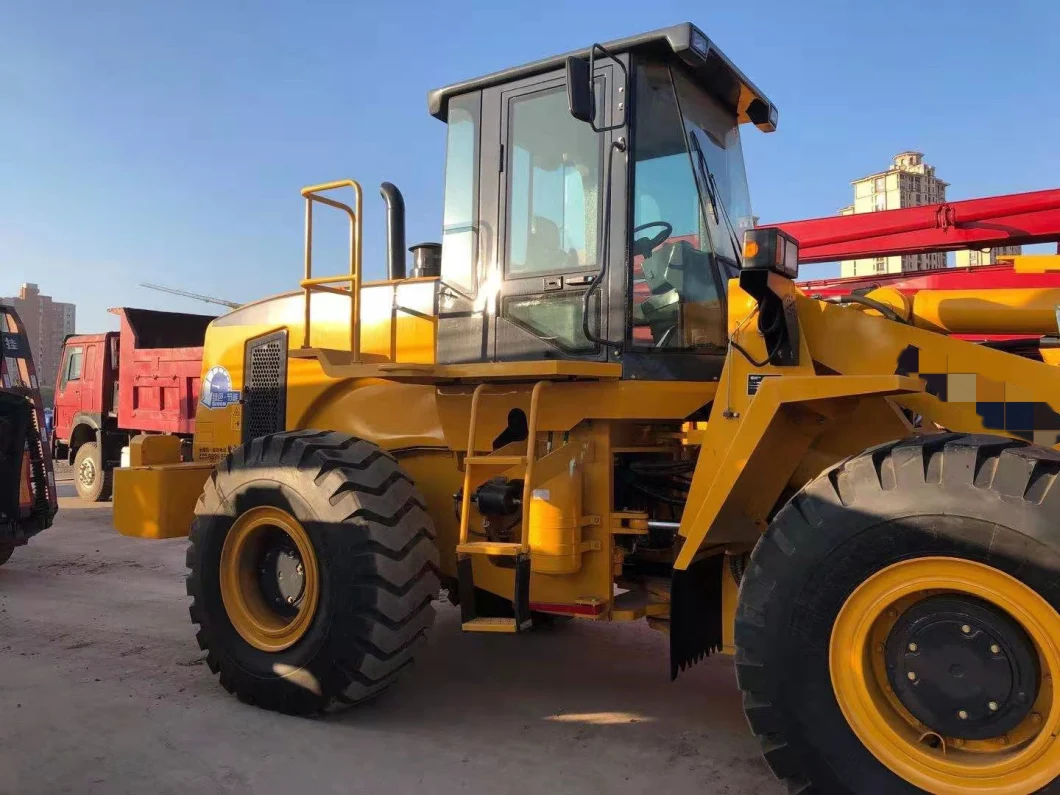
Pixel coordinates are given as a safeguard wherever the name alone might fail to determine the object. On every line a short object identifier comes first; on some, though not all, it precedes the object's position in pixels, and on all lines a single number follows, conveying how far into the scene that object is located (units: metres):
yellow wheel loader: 2.72
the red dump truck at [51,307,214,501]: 12.55
